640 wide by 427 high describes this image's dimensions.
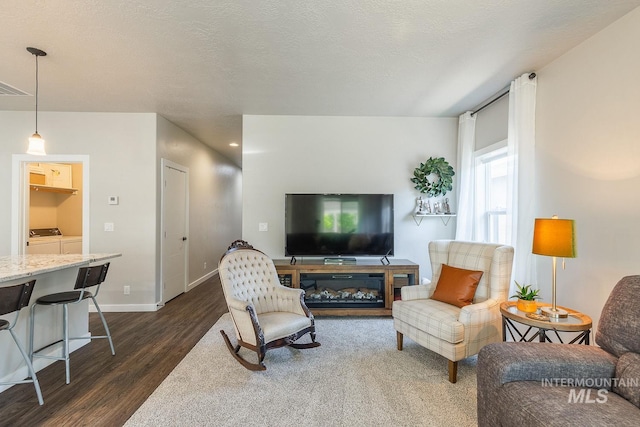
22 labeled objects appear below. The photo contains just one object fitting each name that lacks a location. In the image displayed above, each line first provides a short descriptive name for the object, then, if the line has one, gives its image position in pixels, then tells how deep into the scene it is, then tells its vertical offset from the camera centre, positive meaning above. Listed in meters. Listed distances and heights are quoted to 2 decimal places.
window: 3.35 +0.24
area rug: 1.85 -1.31
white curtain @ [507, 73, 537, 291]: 2.70 +0.38
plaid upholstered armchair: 2.26 -0.78
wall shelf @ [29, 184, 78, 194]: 4.53 +0.35
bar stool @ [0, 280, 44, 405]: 1.81 -0.59
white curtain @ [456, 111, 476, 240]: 3.71 +0.39
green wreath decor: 3.88 +0.49
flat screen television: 3.75 -0.18
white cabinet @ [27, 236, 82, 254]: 4.07 -0.54
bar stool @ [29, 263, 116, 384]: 2.33 -0.72
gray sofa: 1.24 -0.80
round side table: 1.82 -0.69
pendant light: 2.60 +0.58
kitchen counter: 2.17 -0.91
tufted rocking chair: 2.37 -0.86
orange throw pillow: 2.56 -0.66
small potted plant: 2.06 -0.63
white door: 4.25 -0.30
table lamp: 1.93 -0.18
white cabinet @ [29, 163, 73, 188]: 4.48 +0.59
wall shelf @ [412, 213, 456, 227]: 4.07 -0.07
